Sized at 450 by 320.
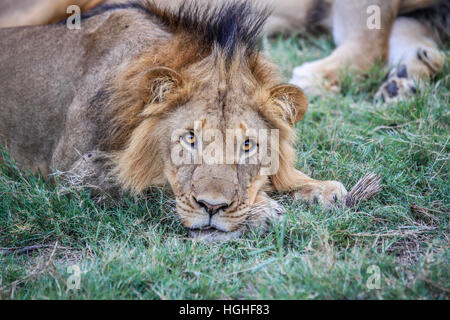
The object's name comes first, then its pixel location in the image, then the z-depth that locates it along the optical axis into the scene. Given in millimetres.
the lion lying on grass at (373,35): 5398
